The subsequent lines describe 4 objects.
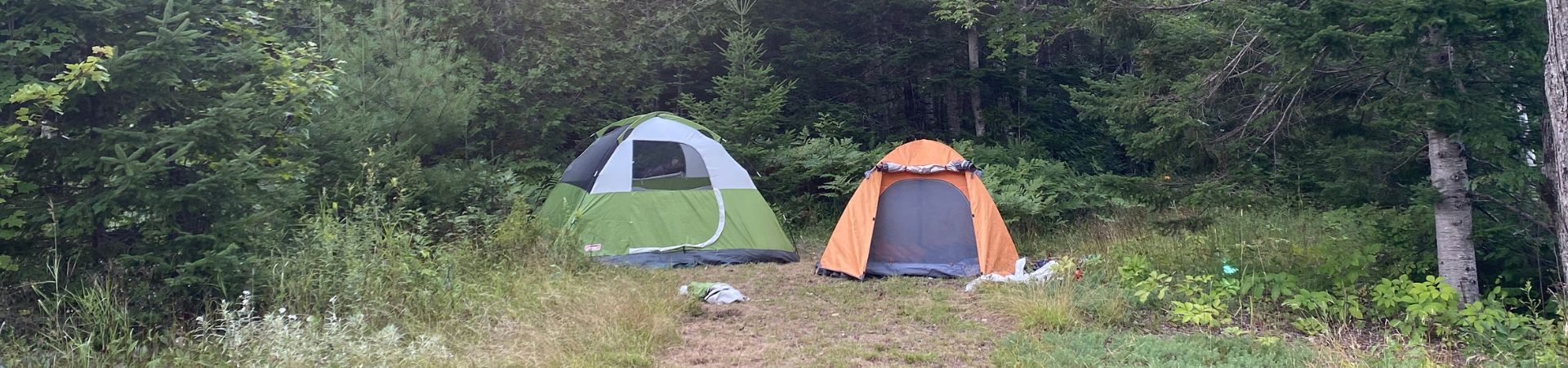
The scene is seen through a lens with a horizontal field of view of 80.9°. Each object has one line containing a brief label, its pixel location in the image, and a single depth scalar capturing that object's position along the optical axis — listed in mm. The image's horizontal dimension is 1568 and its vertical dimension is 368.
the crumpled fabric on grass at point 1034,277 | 6287
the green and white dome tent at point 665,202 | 7887
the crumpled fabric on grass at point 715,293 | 5980
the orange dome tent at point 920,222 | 7180
